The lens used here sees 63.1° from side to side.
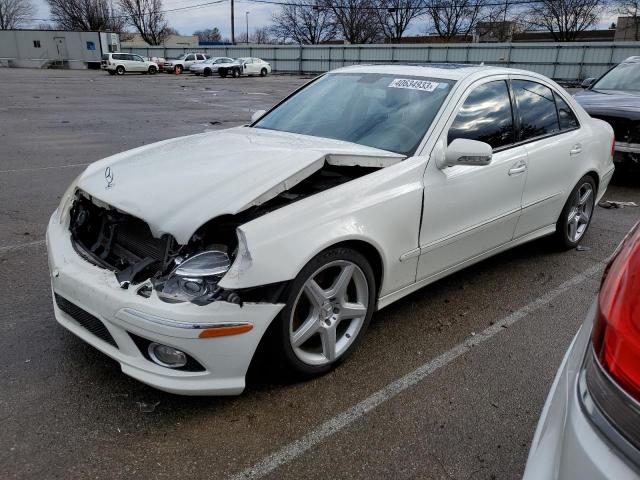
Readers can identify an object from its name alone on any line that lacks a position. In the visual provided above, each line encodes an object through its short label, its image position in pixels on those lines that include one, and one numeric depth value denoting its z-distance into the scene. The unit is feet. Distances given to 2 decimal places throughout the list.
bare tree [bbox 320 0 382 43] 215.92
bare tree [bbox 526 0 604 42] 177.31
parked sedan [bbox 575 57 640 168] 23.27
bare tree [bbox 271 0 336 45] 223.71
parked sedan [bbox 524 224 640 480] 3.72
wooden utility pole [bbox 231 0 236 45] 190.22
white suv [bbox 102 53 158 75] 130.28
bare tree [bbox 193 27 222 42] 331.49
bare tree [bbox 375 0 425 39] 212.64
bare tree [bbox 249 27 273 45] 314.96
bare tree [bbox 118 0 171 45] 248.52
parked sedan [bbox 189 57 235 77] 131.85
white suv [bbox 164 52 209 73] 141.79
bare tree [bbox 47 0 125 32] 231.50
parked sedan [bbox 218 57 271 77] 130.82
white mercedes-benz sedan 7.89
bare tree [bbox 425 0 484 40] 200.50
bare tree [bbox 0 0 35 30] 261.44
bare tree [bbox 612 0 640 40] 160.46
